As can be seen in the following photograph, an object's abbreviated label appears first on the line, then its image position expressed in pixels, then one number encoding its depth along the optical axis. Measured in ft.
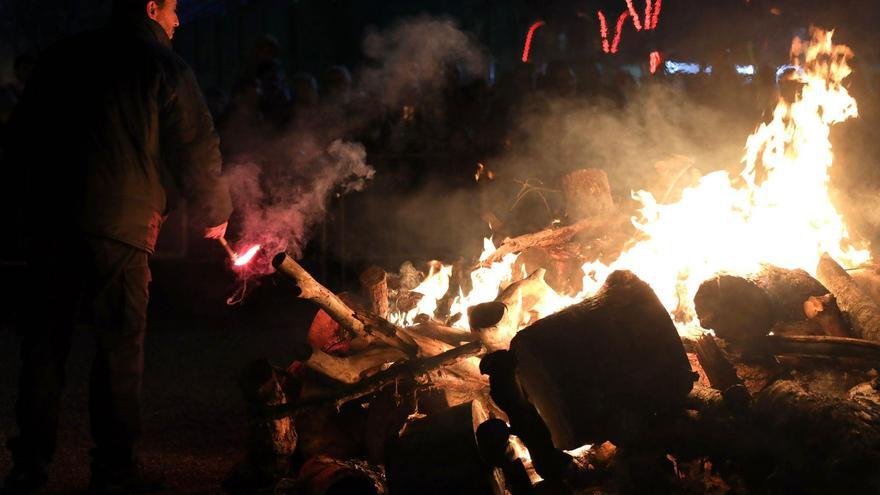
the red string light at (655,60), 32.43
